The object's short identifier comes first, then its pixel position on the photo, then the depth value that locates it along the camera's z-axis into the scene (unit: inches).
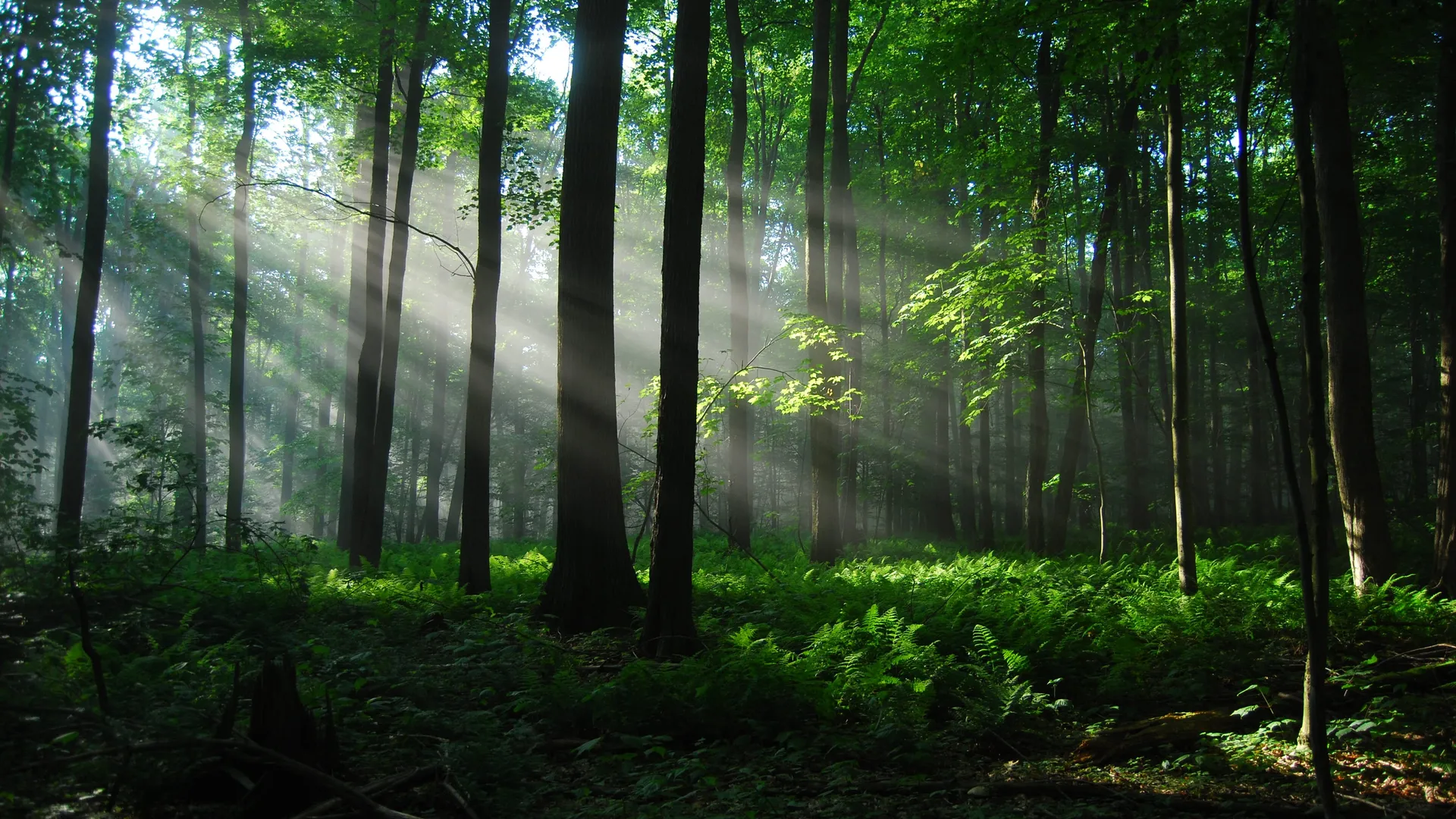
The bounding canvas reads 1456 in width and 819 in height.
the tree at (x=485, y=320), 429.4
